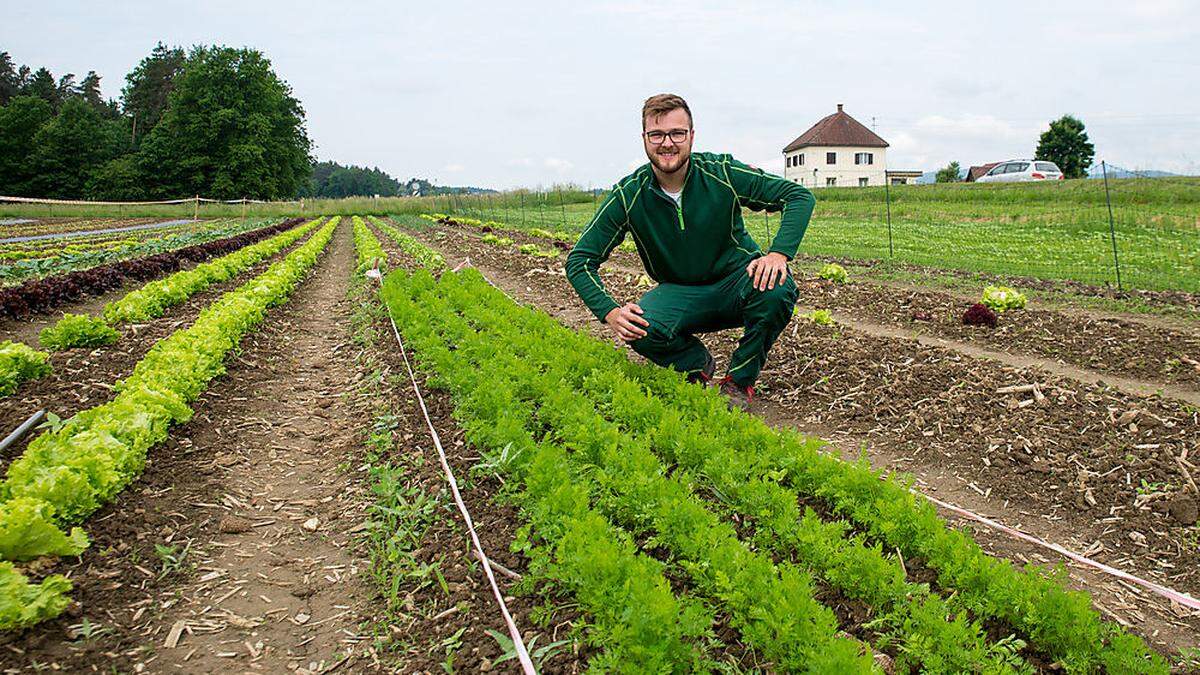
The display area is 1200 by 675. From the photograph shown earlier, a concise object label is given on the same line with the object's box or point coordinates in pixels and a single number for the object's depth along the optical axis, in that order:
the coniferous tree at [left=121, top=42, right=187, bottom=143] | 86.00
